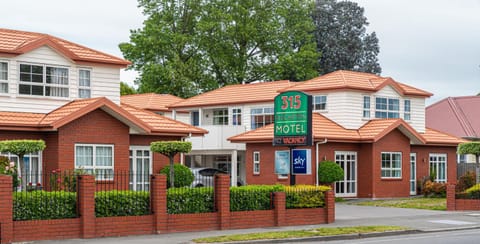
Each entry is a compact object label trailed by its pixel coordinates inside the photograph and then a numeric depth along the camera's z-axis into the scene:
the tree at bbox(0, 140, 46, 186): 25.02
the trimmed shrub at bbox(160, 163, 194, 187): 33.28
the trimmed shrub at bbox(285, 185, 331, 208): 26.83
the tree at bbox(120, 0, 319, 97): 64.56
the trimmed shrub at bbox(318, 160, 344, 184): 39.78
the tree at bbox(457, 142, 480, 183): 36.88
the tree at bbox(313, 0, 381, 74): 74.19
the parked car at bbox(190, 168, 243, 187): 40.34
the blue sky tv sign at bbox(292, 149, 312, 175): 27.64
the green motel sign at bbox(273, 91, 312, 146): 27.98
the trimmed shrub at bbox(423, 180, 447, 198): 42.62
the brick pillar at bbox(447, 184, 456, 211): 33.56
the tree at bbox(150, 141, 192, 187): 28.11
